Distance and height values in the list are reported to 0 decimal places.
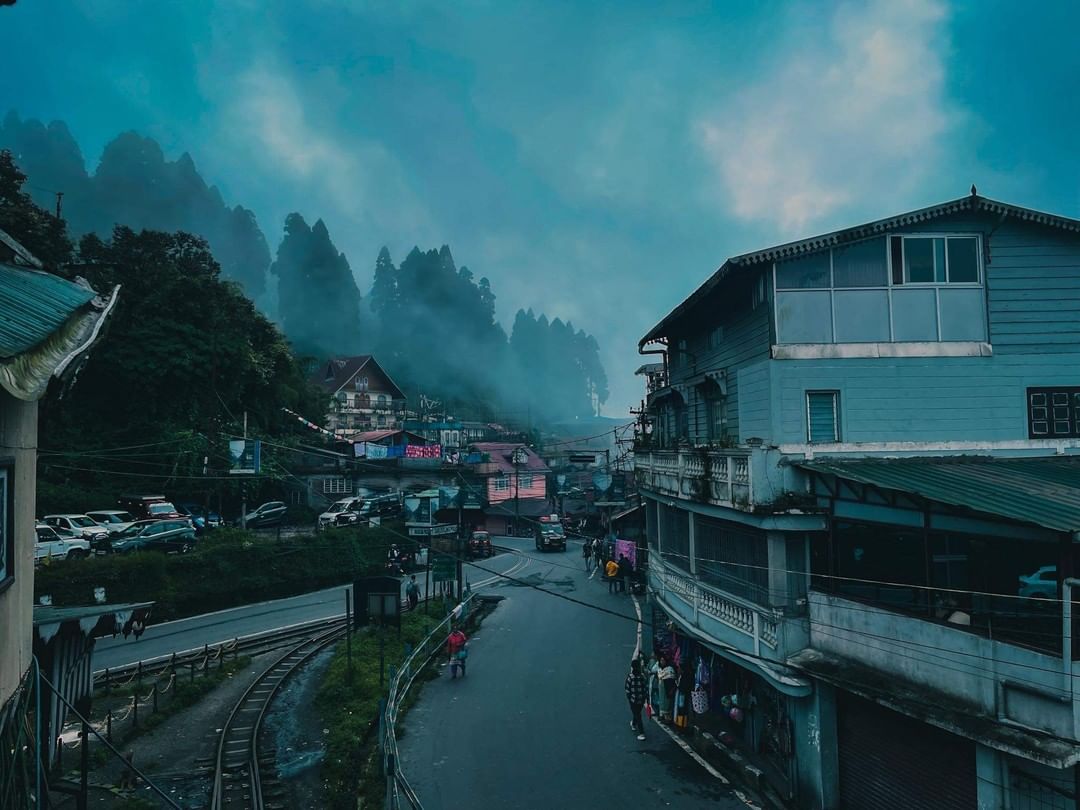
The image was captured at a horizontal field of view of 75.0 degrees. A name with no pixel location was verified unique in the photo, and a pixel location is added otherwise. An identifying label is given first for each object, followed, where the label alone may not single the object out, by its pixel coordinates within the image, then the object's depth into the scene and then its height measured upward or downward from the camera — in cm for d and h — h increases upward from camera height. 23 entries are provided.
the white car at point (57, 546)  2934 -441
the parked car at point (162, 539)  3272 -468
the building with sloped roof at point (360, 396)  8019 +512
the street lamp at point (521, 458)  6302 -203
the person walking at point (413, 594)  3253 -728
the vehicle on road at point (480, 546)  4873 -761
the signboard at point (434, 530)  3344 -495
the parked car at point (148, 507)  3741 -350
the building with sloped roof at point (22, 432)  533 +11
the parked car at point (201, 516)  3869 -432
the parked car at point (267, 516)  4388 -479
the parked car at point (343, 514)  4474 -483
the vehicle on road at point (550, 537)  5400 -772
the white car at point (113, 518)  3369 -382
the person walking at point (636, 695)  1775 -656
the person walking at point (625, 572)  3681 -727
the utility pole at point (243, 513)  3975 -411
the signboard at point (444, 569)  3108 -584
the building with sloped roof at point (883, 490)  1127 -102
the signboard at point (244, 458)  2980 -74
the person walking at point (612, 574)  3634 -718
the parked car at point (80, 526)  3200 -389
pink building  6112 -474
